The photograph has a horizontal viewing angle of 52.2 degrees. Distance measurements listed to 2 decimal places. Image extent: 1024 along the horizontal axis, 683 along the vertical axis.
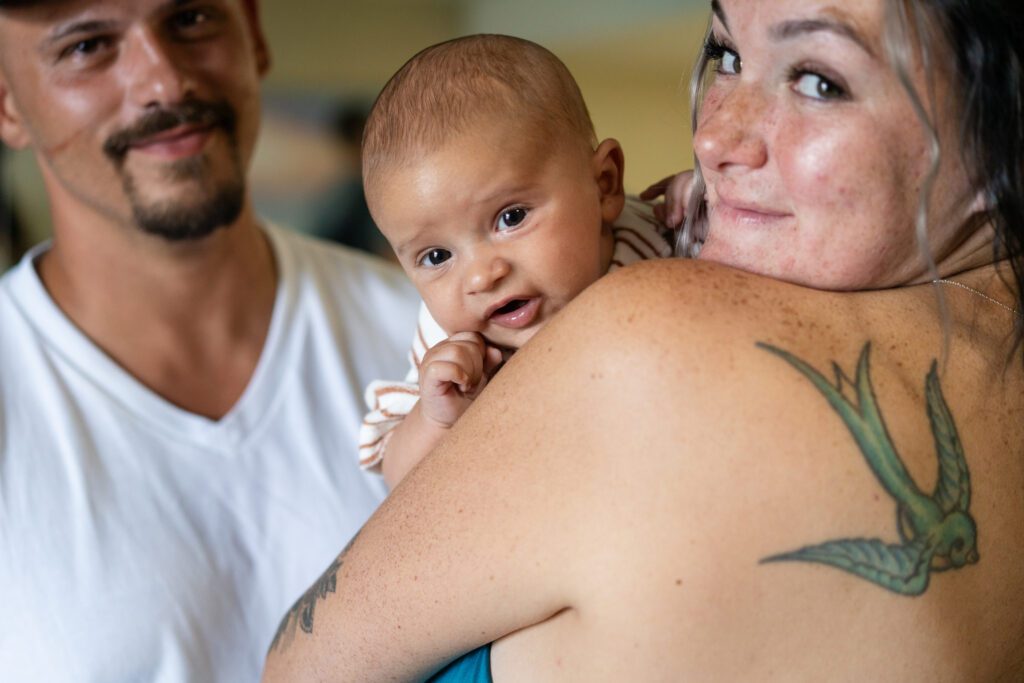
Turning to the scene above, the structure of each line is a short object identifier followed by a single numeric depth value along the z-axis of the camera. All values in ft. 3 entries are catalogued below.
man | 4.99
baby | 3.60
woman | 2.73
